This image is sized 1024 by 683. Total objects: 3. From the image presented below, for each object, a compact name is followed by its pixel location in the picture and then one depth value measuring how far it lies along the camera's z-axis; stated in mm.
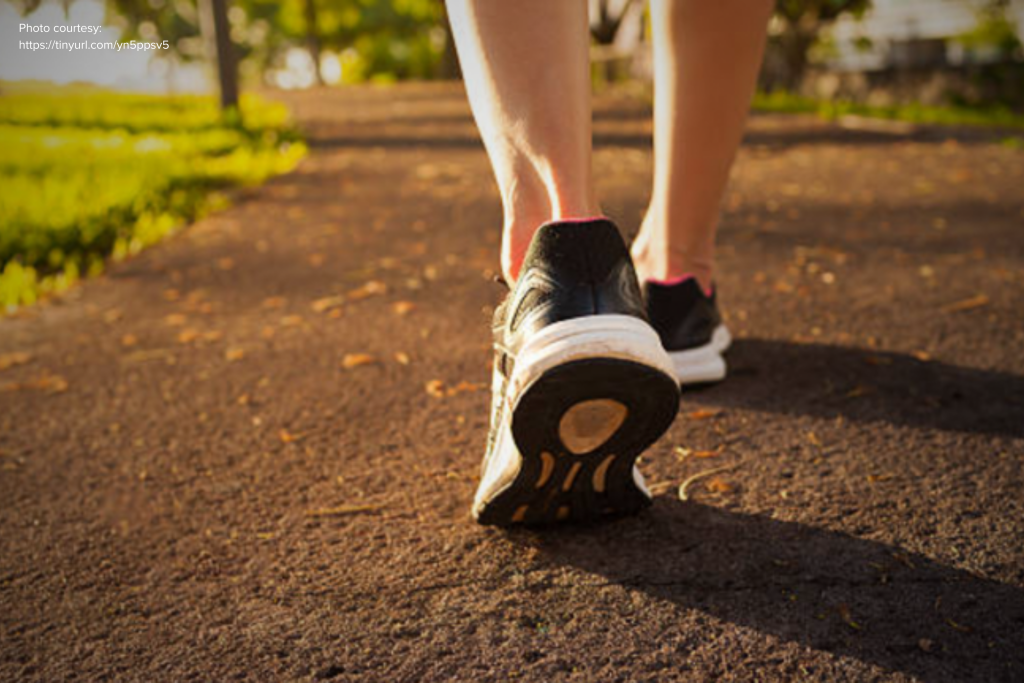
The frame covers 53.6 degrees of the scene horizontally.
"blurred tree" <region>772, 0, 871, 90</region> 14289
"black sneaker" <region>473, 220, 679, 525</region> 1296
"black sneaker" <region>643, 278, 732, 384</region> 2219
